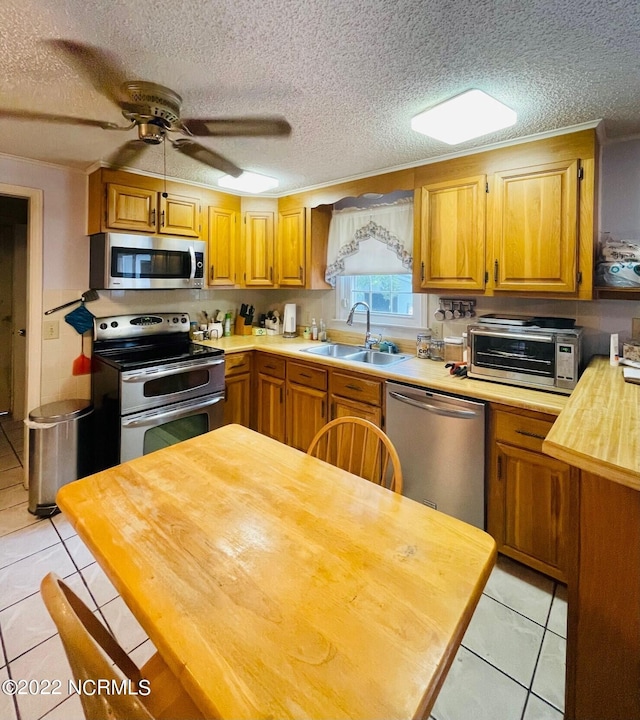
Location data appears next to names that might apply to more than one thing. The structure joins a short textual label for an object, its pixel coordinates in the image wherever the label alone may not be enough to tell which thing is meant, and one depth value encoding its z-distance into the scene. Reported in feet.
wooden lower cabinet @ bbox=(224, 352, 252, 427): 10.85
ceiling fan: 4.95
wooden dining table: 2.17
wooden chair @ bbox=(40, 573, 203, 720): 1.88
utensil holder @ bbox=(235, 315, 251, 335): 13.15
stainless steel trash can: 8.42
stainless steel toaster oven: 6.60
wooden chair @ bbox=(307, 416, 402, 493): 5.10
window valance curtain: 9.83
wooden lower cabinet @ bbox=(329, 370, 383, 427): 8.50
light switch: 9.45
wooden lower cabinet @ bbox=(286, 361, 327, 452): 9.66
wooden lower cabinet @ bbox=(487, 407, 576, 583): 6.30
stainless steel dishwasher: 7.05
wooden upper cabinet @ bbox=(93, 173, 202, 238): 9.21
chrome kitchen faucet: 10.61
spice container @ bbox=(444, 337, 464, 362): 8.98
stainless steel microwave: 9.25
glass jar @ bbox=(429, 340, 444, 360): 9.51
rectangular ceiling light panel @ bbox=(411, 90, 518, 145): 5.82
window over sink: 10.21
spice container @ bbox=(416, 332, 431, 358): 9.67
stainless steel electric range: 8.78
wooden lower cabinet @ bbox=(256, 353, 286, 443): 10.68
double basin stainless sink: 10.39
